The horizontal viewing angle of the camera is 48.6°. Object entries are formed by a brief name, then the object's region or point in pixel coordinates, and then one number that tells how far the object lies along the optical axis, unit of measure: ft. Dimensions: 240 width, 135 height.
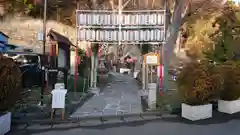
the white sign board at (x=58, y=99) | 23.89
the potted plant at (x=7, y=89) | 20.67
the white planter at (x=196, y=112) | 25.67
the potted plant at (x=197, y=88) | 25.63
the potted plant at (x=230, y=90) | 28.58
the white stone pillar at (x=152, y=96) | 29.10
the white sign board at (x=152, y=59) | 35.05
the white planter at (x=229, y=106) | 28.71
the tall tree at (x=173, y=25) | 40.40
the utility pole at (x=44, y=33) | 30.25
